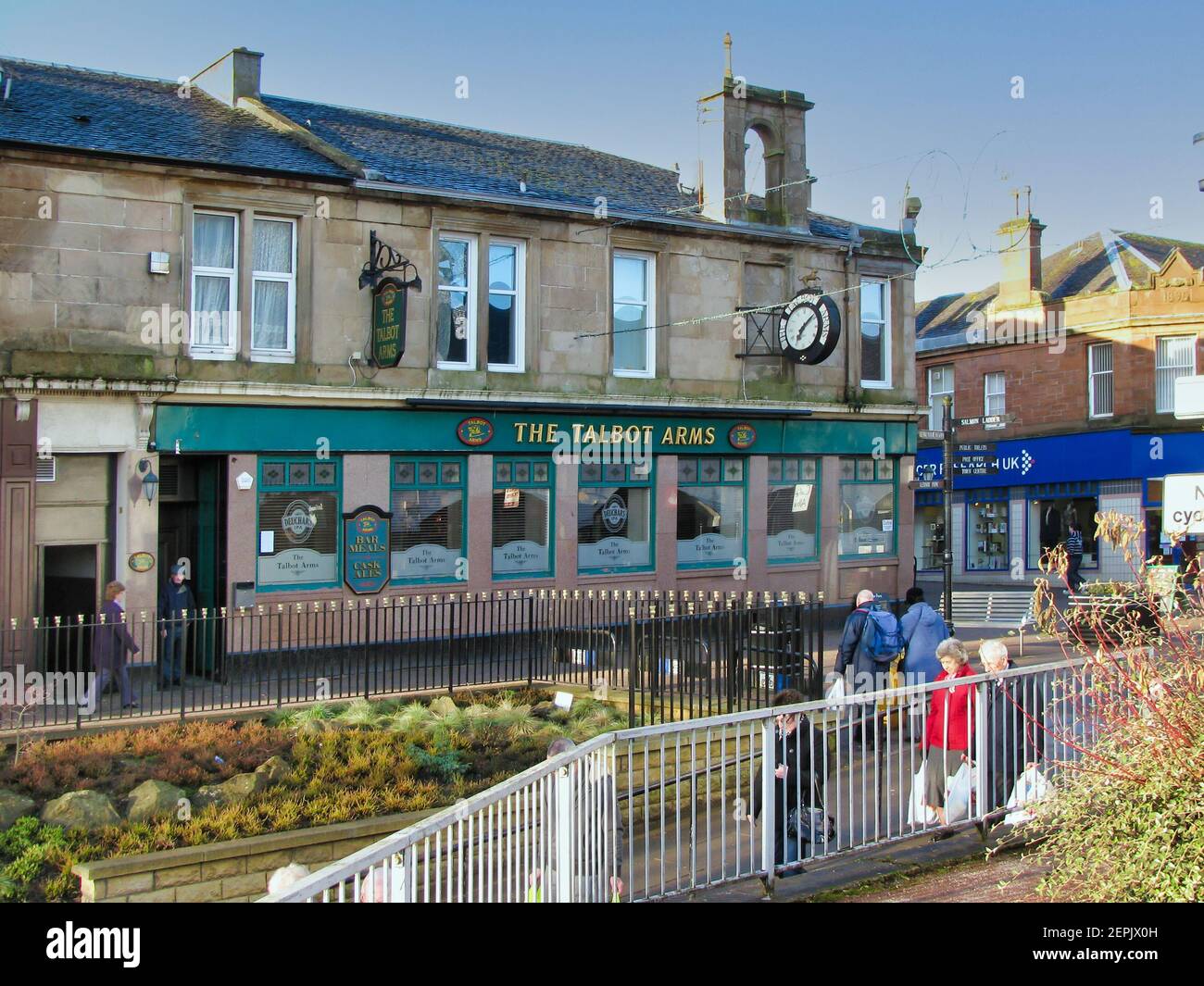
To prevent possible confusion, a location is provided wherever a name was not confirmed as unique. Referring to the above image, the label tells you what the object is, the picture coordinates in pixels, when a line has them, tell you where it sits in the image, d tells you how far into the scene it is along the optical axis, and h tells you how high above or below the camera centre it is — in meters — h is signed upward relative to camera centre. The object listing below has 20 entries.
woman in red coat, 8.56 -1.54
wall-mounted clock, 19.88 +3.41
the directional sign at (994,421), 19.45 +1.76
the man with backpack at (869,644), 12.56 -1.28
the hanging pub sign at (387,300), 16.80 +3.23
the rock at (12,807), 9.17 -2.25
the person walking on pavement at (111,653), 12.39 -1.41
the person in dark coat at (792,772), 7.69 -1.65
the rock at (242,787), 9.54 -2.17
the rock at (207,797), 9.49 -2.23
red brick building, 31.89 +4.11
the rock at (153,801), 9.24 -2.22
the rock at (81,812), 9.05 -2.24
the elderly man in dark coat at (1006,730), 8.72 -1.53
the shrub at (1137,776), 5.70 -1.28
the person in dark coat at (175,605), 14.44 -1.08
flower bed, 8.80 -2.17
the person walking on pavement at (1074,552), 30.23 -0.70
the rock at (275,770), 9.98 -2.12
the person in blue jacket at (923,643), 12.02 -1.23
